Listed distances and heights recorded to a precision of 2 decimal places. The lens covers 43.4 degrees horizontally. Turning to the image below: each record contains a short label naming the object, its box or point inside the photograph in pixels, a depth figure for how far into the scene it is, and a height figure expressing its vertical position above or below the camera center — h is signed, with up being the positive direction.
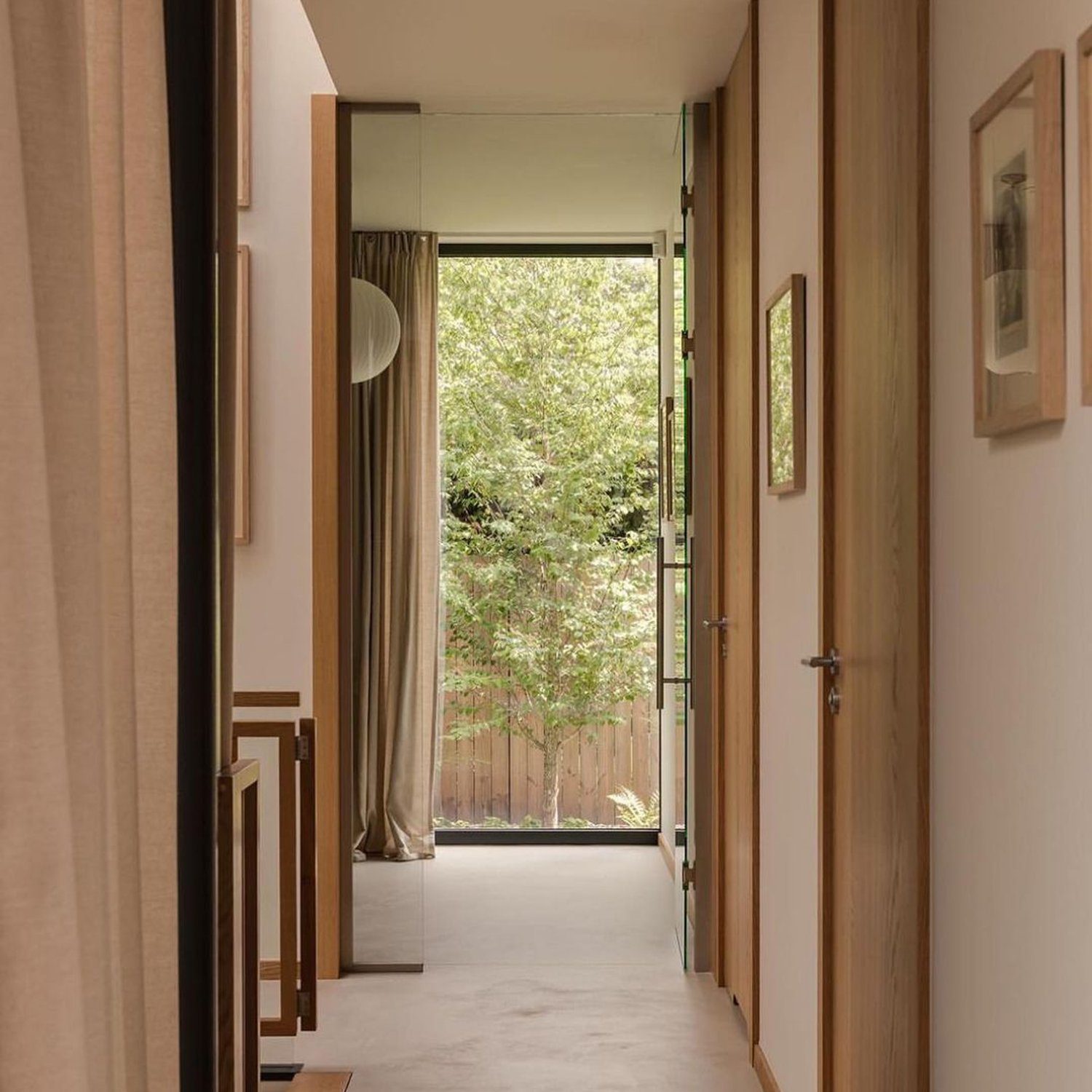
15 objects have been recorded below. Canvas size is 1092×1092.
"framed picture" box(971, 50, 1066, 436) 1.43 +0.33
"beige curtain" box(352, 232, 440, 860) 4.32 -0.05
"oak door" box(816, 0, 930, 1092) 1.98 +0.00
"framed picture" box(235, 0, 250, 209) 4.04 +1.34
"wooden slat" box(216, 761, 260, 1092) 2.15 -0.64
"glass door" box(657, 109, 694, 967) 4.30 -0.02
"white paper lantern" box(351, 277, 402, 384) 4.30 +0.69
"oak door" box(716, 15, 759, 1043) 3.52 +0.08
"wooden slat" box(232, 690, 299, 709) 3.48 -0.38
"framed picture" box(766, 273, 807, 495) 2.88 +0.35
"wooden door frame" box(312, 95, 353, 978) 4.21 +0.16
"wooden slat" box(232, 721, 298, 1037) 3.37 -0.75
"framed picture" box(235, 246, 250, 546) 4.05 +0.42
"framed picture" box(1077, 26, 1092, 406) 1.33 +0.33
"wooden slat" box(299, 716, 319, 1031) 3.29 -0.81
